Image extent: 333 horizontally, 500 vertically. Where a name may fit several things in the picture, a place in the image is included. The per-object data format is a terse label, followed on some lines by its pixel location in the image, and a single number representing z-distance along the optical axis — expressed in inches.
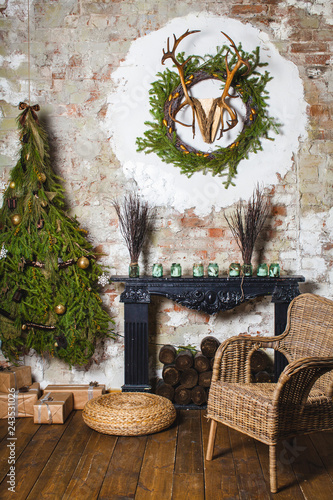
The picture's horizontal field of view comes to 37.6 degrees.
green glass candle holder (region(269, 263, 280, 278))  138.9
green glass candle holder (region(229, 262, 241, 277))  138.7
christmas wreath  144.0
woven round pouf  118.3
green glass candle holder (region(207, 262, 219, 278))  138.5
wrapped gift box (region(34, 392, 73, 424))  128.0
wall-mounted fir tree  134.0
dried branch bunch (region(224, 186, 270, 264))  138.3
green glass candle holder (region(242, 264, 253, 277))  138.2
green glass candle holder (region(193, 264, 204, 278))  138.6
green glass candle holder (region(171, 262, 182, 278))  138.9
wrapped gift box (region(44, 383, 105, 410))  140.1
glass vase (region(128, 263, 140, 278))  137.6
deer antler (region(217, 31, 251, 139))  136.0
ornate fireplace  135.3
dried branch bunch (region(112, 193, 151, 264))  138.1
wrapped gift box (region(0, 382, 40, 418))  133.0
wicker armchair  94.0
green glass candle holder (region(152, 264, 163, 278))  138.6
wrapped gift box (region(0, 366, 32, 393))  138.2
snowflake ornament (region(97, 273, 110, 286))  138.4
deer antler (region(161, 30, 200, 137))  136.6
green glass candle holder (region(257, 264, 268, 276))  140.6
